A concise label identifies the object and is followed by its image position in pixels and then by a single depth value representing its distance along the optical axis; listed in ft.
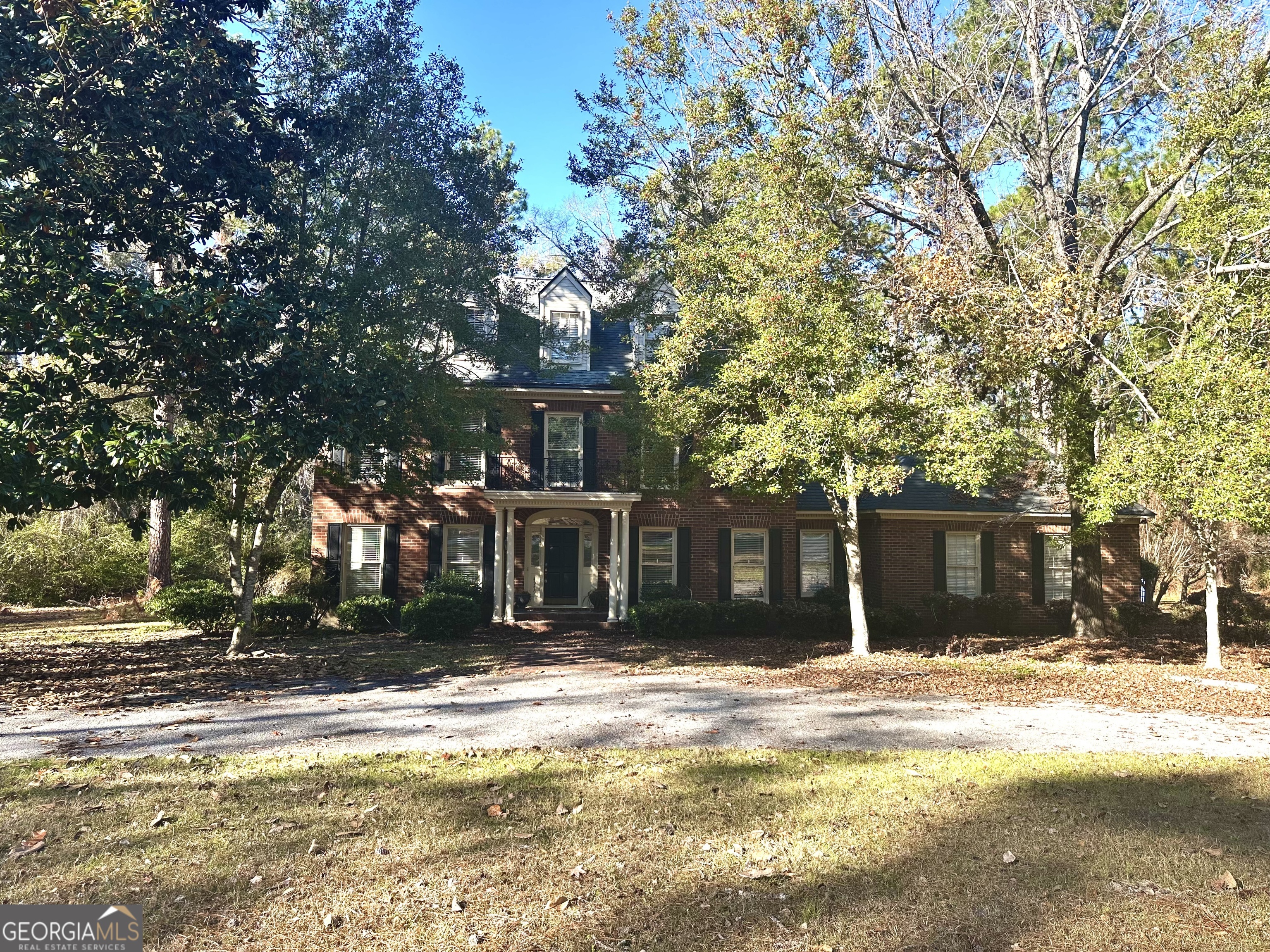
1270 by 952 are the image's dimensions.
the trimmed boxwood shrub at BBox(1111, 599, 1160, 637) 65.10
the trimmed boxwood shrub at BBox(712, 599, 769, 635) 57.21
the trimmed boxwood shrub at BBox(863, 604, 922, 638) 58.13
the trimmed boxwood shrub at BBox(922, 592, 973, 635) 64.08
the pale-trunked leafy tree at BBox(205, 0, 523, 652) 35.47
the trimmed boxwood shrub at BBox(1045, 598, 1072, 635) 67.26
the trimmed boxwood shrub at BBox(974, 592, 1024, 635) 65.62
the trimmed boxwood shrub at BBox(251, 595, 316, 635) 54.08
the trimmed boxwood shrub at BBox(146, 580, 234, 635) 52.24
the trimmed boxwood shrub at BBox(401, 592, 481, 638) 51.55
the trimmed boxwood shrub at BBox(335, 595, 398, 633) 57.36
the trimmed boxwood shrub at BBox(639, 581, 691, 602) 61.57
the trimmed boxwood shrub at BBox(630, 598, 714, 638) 54.70
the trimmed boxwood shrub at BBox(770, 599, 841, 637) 58.44
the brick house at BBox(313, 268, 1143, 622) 63.26
